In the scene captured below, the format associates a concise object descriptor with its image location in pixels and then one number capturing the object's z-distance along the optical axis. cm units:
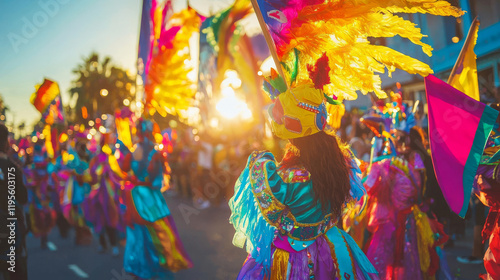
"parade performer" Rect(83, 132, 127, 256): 759
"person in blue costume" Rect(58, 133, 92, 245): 850
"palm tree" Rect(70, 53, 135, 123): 3161
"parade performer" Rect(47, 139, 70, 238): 927
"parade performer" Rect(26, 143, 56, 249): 892
